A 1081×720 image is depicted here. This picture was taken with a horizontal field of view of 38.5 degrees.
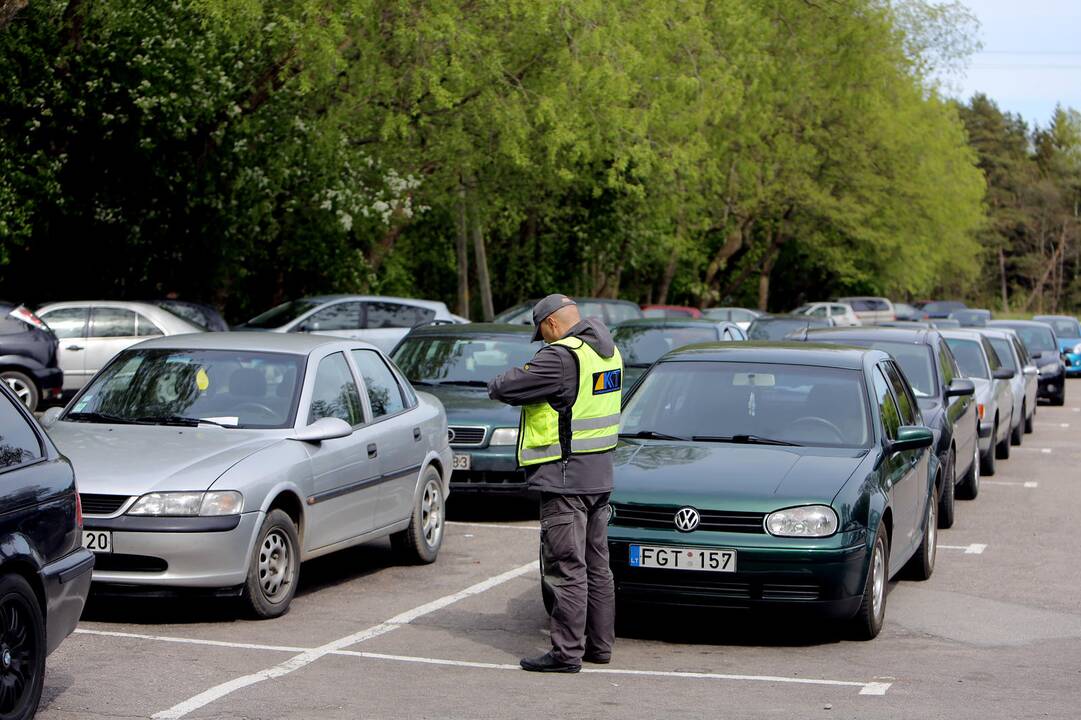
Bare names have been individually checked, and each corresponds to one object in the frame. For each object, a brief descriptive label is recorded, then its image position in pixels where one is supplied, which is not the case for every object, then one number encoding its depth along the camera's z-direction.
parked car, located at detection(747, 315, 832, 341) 25.14
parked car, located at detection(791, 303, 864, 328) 55.12
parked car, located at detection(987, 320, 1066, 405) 31.05
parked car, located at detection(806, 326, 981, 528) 13.12
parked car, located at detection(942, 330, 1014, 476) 17.27
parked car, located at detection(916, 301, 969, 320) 64.19
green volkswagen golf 7.86
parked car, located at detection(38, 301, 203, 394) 21.50
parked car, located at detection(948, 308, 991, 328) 44.50
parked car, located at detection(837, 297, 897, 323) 64.19
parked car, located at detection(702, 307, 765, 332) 41.91
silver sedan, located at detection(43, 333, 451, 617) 8.09
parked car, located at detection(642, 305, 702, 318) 38.49
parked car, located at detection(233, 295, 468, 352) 24.02
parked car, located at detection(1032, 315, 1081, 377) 42.31
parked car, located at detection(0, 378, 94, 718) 5.77
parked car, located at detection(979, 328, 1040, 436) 21.62
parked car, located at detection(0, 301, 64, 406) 19.77
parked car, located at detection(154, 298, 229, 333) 22.30
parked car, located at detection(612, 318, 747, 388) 18.25
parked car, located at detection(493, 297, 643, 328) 28.97
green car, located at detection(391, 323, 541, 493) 13.05
